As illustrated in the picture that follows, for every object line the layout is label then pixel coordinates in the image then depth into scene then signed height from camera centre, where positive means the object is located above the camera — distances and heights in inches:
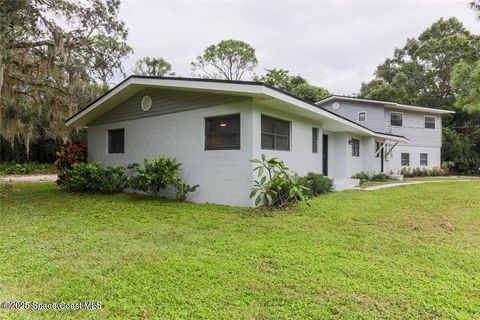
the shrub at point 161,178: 299.1 -17.7
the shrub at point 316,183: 352.2 -25.9
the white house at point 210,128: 277.1 +41.7
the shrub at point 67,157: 420.8 +7.2
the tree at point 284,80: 1083.9 +338.8
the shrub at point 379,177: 594.5 -30.0
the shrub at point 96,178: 354.9 -21.4
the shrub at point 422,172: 721.6 -23.7
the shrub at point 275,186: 259.0 -22.1
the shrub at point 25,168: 727.7 -16.7
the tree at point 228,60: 1152.8 +429.9
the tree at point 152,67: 1163.6 +399.0
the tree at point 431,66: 956.0 +362.7
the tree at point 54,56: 313.0 +138.3
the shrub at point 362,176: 550.7 -26.7
